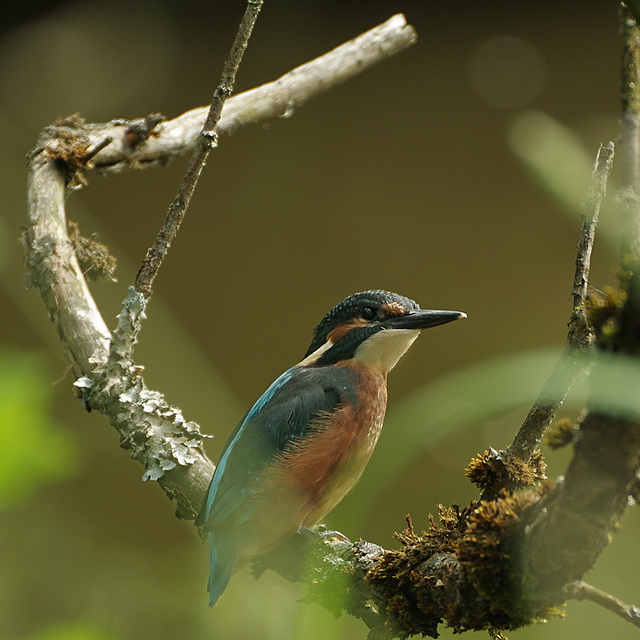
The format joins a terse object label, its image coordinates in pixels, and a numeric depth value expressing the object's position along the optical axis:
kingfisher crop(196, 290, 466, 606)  4.75
